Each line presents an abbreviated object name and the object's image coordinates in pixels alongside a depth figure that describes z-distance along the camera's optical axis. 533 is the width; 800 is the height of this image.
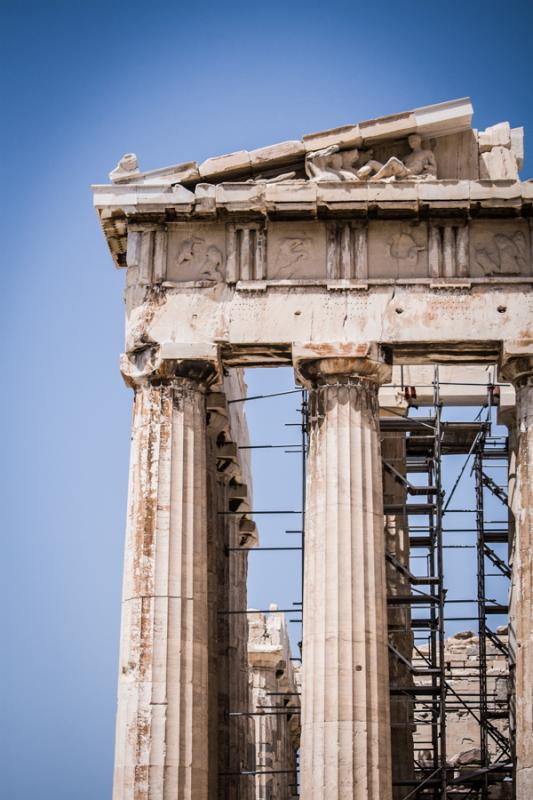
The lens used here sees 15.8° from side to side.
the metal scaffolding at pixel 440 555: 37.41
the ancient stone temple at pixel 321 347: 31.06
